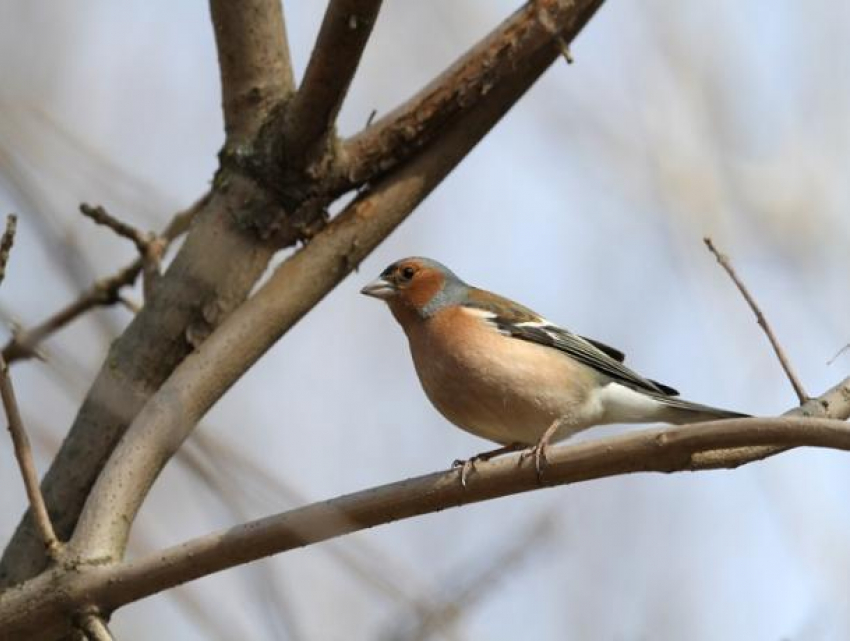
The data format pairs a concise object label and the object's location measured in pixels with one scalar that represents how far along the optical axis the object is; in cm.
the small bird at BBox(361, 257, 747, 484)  945
